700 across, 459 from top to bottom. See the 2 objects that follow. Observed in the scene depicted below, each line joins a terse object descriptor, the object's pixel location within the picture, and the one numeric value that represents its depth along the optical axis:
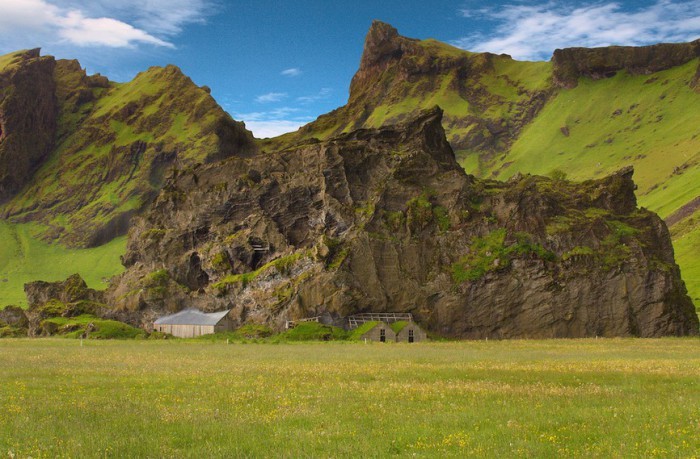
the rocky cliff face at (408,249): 96.75
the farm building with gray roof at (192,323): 98.81
